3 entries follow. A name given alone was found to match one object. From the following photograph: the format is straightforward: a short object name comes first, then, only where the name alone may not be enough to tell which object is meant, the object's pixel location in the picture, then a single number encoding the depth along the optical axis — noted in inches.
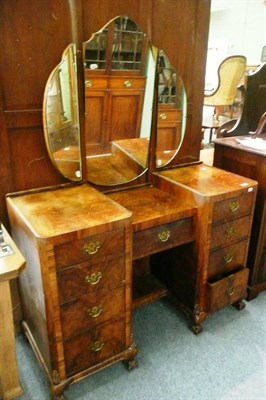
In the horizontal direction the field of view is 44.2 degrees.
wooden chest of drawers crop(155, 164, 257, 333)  61.1
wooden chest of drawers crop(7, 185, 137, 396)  46.0
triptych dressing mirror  57.0
